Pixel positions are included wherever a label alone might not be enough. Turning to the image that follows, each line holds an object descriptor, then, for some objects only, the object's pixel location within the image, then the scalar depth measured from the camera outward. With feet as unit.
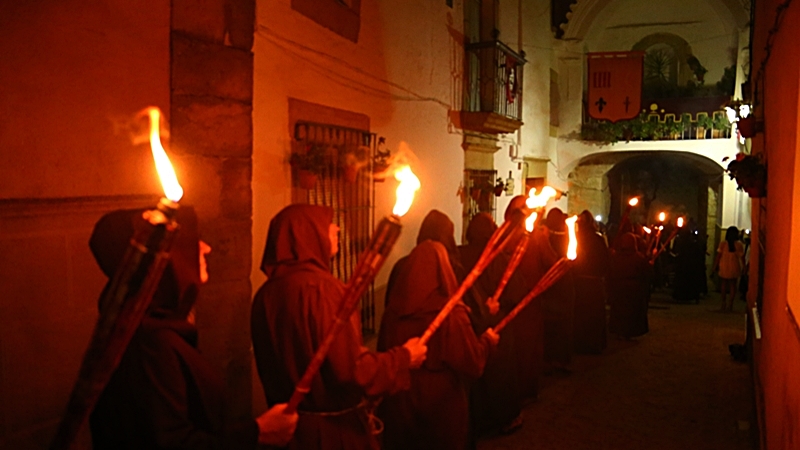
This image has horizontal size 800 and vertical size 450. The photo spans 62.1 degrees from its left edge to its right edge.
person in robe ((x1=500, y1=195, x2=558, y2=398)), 23.71
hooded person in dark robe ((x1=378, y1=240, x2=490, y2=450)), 15.40
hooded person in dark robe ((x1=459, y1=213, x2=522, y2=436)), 21.49
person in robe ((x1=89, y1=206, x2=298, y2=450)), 7.94
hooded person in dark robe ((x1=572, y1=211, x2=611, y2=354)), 32.94
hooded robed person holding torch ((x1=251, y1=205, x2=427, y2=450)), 10.78
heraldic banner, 55.67
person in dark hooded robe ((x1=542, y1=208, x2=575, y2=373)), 29.27
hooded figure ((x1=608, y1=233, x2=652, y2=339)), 36.47
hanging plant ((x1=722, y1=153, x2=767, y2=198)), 20.65
